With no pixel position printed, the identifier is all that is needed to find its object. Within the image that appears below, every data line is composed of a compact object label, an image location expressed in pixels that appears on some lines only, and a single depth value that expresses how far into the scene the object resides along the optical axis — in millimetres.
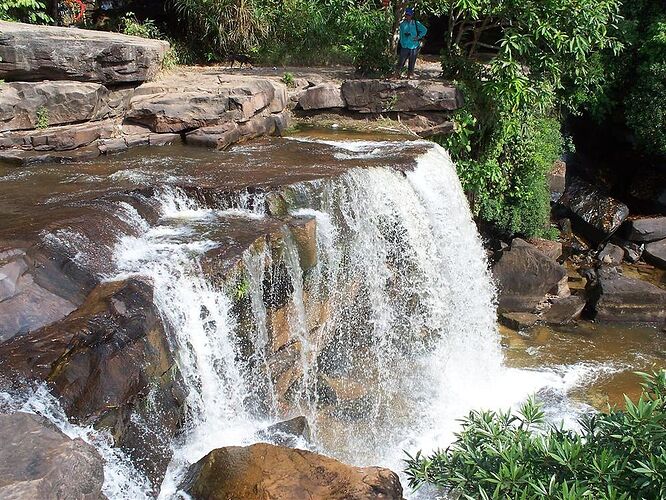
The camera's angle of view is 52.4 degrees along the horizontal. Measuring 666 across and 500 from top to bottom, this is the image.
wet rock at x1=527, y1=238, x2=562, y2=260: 11039
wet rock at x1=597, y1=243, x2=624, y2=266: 11703
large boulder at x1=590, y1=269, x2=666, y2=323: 9820
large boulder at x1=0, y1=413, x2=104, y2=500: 3104
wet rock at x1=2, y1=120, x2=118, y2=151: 8098
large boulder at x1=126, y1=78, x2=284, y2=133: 8945
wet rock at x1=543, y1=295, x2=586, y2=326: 9781
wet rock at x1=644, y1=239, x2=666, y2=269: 11734
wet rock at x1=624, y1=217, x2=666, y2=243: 12008
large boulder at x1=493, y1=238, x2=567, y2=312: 9805
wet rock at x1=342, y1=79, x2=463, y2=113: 10289
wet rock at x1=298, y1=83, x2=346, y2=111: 10438
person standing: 10484
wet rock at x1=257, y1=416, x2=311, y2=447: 5301
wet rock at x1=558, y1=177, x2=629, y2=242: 12250
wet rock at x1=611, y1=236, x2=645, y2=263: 11953
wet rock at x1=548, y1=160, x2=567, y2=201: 12828
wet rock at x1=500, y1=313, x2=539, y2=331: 9500
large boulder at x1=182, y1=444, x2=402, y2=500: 4121
